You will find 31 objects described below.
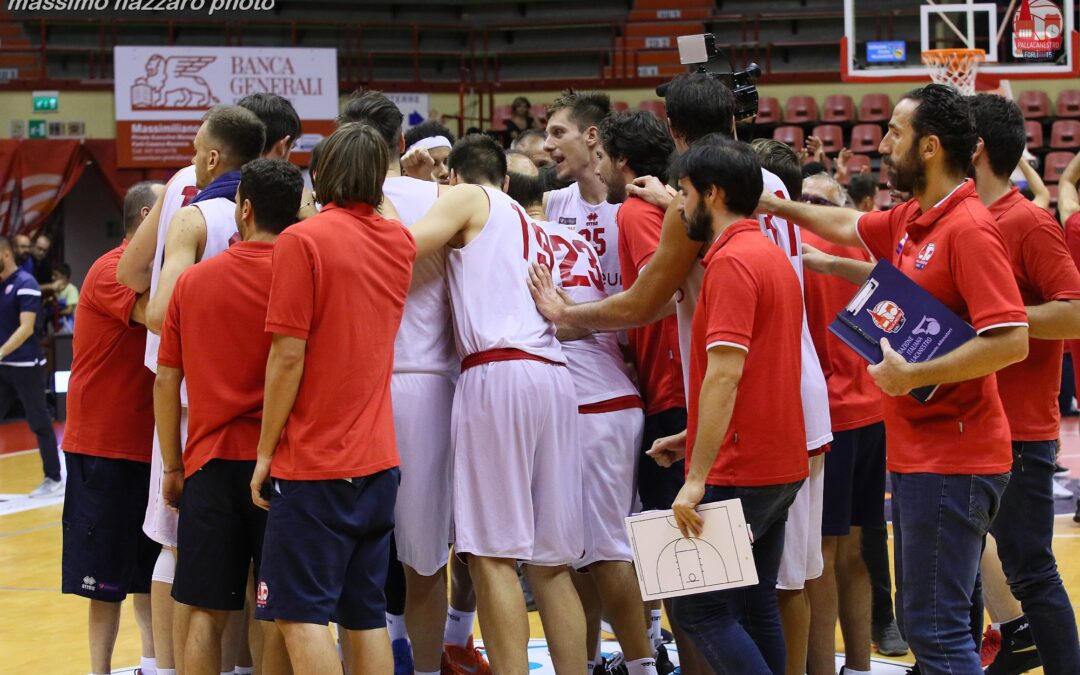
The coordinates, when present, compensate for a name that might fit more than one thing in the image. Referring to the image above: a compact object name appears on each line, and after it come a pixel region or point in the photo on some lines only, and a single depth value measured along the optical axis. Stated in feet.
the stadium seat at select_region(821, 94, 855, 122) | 57.67
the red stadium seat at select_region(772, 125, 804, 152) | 55.72
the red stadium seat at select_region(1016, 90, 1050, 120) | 56.70
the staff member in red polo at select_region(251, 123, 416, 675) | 11.15
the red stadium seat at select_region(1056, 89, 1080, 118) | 56.70
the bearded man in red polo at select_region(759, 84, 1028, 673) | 10.21
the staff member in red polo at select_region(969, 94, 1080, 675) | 12.09
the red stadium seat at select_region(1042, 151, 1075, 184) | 54.60
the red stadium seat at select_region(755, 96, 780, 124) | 57.41
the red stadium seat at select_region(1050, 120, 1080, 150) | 55.72
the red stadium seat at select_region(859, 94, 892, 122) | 58.34
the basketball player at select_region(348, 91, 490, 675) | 13.17
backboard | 39.43
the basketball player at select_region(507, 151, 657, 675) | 13.97
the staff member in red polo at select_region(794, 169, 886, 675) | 14.20
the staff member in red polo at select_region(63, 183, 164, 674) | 14.28
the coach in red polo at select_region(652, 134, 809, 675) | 10.75
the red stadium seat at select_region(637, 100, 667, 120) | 56.28
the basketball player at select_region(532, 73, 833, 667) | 12.14
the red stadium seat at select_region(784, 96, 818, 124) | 57.82
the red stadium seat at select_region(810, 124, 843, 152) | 56.29
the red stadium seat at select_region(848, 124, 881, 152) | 56.24
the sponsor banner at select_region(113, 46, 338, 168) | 55.67
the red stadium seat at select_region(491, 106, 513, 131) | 58.59
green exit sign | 57.06
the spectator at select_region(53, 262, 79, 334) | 50.21
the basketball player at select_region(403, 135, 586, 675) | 12.74
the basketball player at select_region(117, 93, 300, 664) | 13.14
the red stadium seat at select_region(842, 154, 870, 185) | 55.16
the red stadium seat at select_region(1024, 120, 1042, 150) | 55.67
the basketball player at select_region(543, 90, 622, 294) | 15.51
